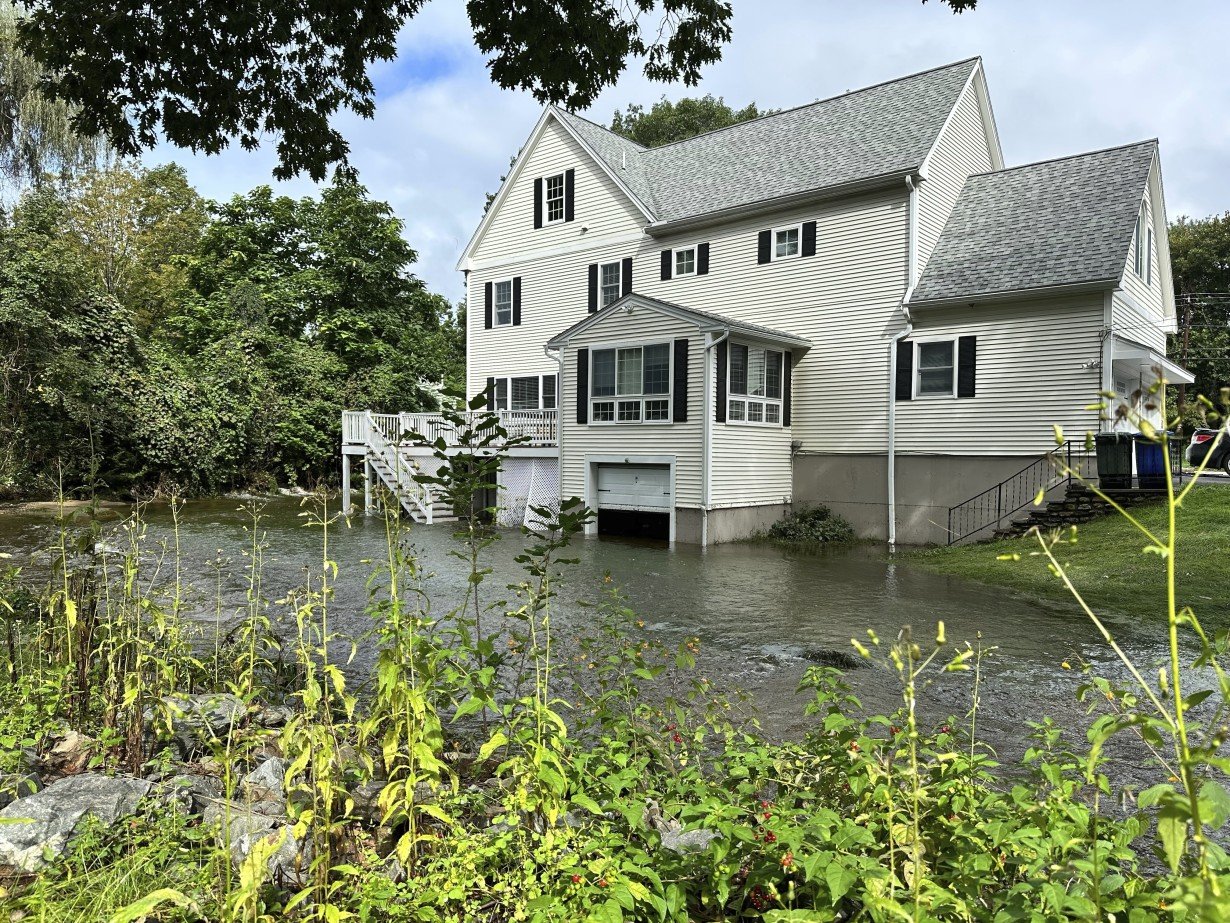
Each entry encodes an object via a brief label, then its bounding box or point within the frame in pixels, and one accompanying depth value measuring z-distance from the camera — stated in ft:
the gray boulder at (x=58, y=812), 9.16
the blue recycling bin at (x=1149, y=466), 46.06
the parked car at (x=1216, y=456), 53.11
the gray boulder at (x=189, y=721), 11.88
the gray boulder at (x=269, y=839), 8.28
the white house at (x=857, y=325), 51.93
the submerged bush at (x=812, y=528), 57.26
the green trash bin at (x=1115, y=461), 45.75
